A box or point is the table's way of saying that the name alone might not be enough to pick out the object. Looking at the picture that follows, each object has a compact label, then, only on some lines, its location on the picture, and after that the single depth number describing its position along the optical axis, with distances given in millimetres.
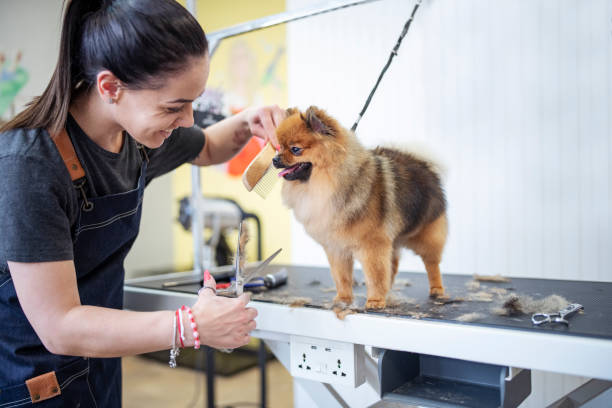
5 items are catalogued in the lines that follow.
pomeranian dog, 954
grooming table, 748
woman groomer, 766
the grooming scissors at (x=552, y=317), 822
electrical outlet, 965
